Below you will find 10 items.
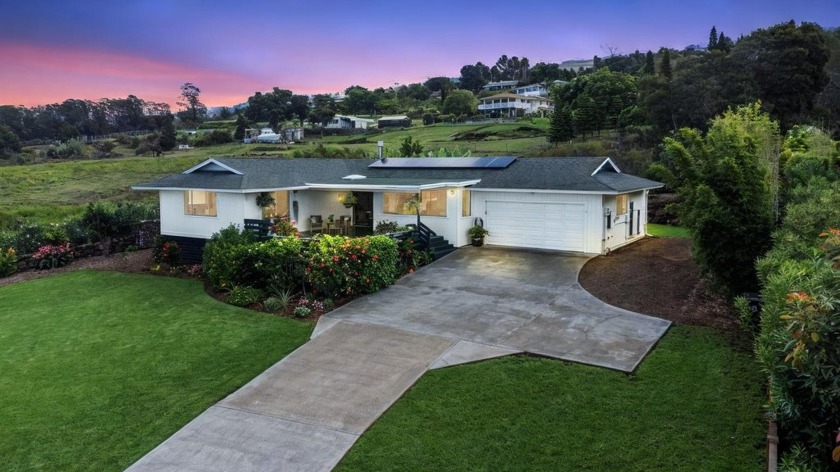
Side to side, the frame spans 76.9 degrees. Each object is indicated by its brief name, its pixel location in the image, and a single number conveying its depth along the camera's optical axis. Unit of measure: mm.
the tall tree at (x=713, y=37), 78031
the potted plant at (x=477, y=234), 18703
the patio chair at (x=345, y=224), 19797
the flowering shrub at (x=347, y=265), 12570
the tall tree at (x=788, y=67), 38781
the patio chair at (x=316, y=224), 19234
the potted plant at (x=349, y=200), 19236
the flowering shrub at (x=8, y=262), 17938
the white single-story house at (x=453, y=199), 17359
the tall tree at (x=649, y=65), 61528
